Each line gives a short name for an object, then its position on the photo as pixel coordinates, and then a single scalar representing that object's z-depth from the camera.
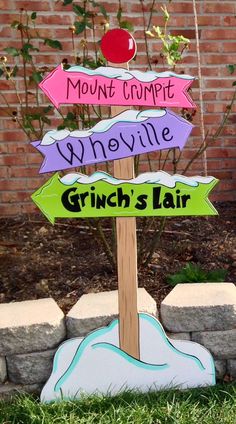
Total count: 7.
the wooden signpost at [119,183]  2.19
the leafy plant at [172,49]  2.56
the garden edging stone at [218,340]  2.37
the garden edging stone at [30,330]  2.23
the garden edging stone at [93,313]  2.29
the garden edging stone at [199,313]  2.33
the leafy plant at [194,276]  2.70
